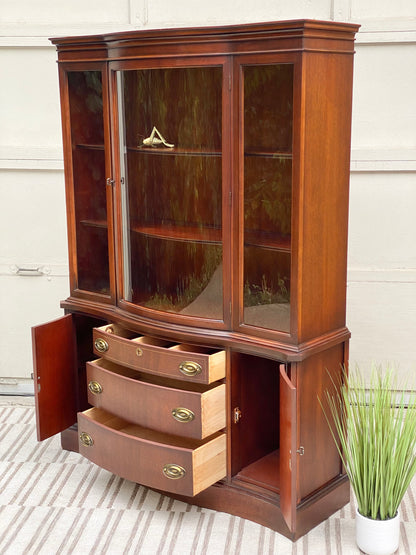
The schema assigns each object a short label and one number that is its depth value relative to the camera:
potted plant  2.29
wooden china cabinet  2.26
